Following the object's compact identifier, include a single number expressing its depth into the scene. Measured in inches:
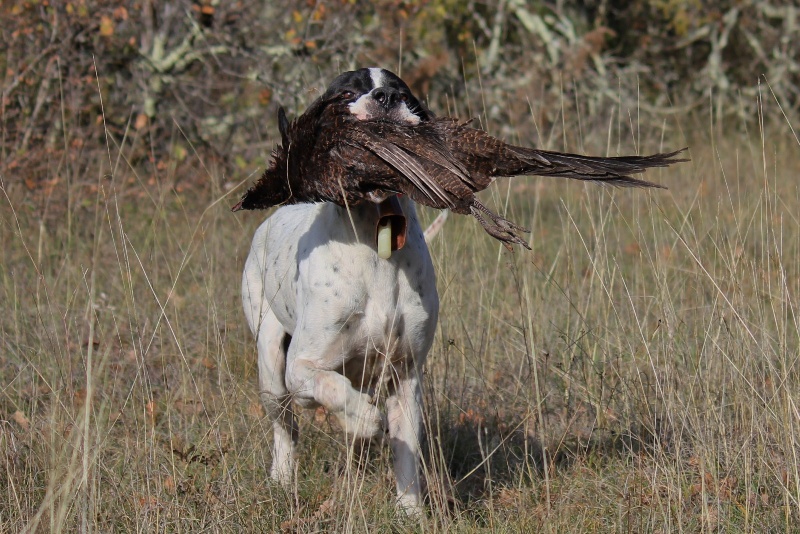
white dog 278.7
